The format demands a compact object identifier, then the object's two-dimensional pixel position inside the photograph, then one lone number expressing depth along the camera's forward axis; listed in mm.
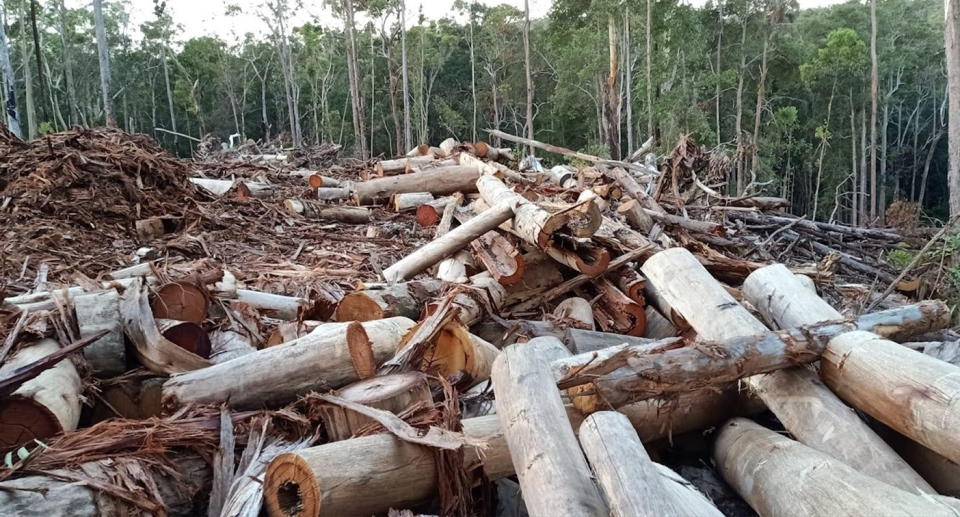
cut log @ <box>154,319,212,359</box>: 3129
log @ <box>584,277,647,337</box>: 4863
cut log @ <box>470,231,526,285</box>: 5148
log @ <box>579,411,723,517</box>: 1845
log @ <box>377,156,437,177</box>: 12578
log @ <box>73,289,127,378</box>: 2939
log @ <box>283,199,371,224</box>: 9508
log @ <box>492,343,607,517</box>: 2000
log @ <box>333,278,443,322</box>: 4074
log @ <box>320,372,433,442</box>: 2670
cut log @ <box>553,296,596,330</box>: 4629
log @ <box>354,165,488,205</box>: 10617
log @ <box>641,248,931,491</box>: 2389
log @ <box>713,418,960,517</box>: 1878
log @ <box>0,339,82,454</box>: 2408
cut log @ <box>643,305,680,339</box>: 4812
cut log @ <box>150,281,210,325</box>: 3418
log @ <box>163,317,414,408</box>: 2879
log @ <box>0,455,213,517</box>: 2031
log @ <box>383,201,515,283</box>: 5688
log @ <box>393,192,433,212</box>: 10062
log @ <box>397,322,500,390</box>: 3281
